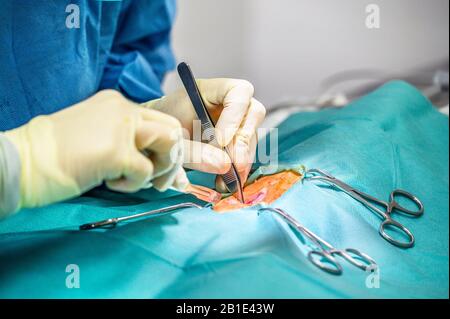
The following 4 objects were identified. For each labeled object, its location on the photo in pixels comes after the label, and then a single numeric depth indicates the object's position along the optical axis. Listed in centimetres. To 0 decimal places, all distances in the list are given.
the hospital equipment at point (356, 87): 210
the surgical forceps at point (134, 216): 101
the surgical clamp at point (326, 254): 92
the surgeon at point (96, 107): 82
